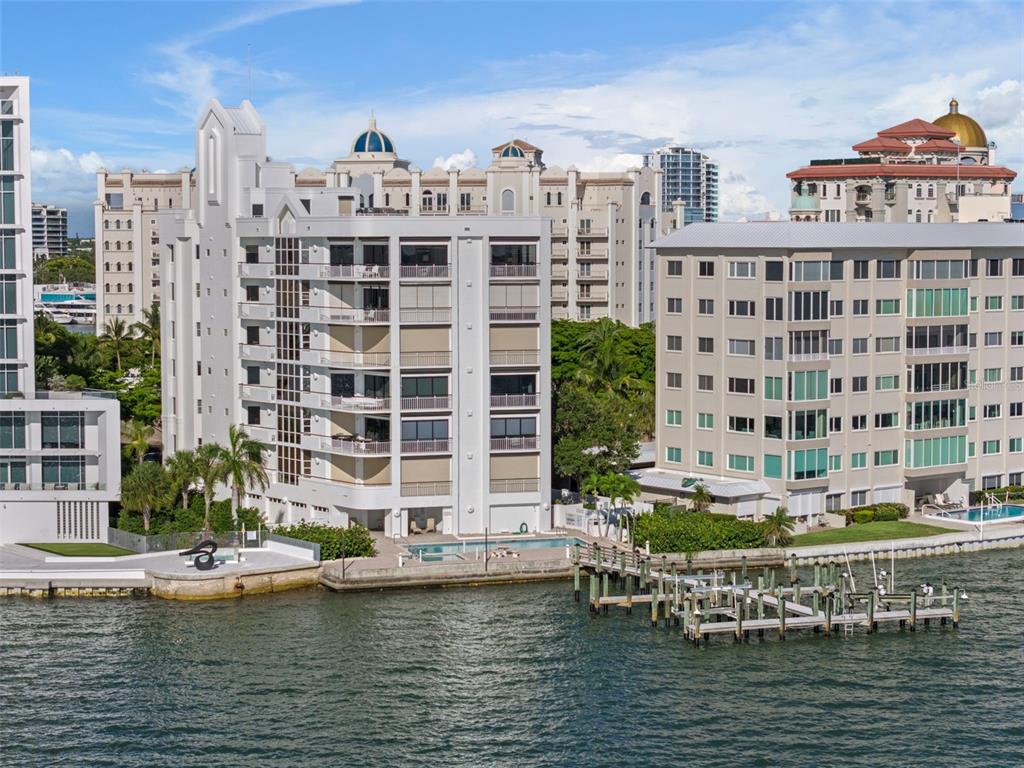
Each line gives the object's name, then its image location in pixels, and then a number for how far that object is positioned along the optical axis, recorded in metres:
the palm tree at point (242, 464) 83.75
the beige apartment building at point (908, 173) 173.62
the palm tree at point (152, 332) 136.38
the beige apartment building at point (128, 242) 164.88
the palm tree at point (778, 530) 82.31
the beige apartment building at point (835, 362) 87.56
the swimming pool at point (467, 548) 78.56
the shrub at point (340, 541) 78.25
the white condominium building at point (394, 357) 82.44
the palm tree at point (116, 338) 136.75
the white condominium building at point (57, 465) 81.62
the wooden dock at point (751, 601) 69.25
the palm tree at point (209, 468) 82.75
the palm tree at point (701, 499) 86.75
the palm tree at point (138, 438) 90.56
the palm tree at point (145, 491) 82.00
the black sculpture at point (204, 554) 75.25
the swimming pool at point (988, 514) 90.25
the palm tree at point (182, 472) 83.69
